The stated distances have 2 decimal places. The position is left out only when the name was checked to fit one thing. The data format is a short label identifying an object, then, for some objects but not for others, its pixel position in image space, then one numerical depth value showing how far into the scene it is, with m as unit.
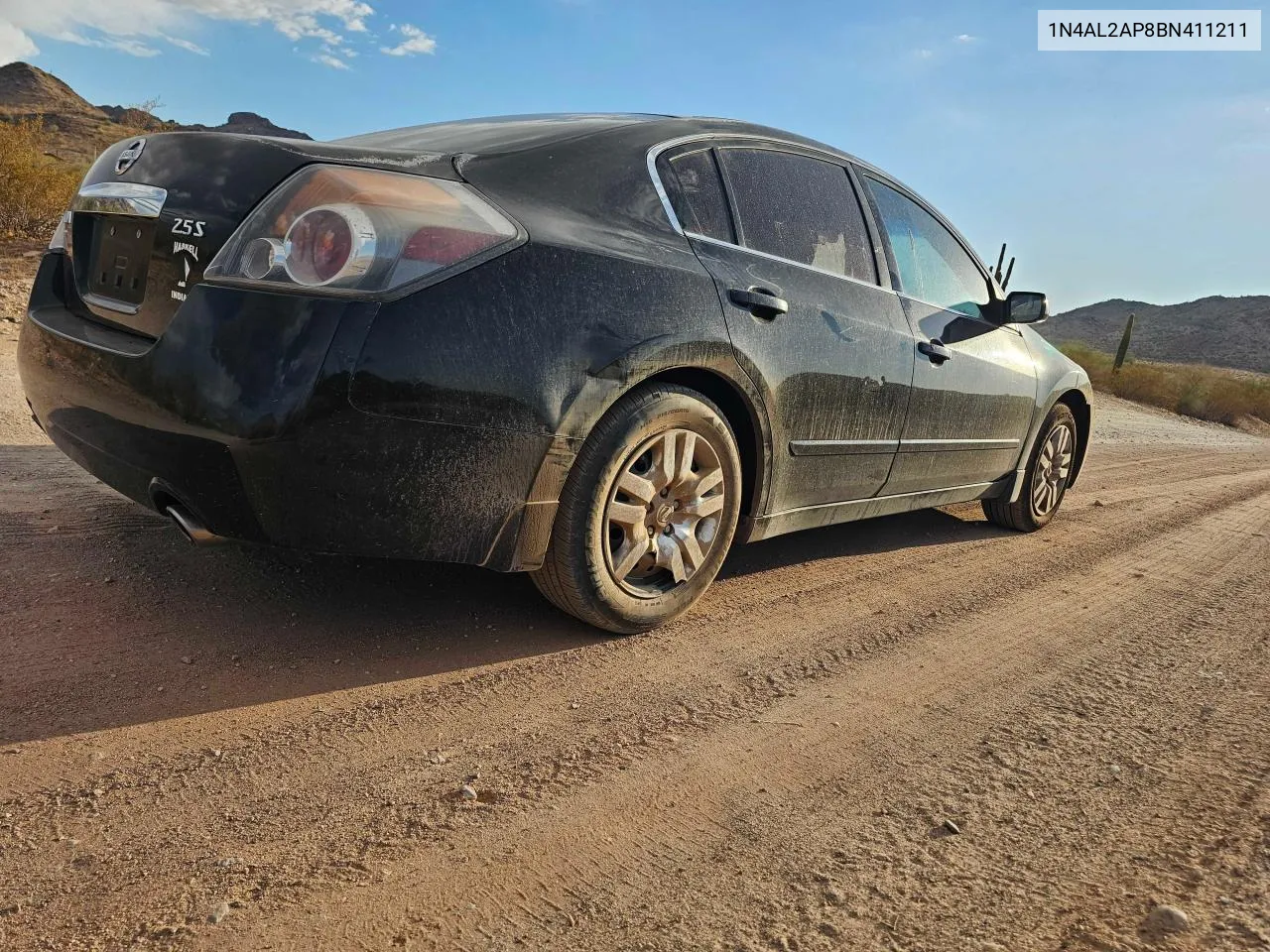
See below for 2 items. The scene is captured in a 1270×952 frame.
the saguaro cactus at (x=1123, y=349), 25.59
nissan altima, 2.11
